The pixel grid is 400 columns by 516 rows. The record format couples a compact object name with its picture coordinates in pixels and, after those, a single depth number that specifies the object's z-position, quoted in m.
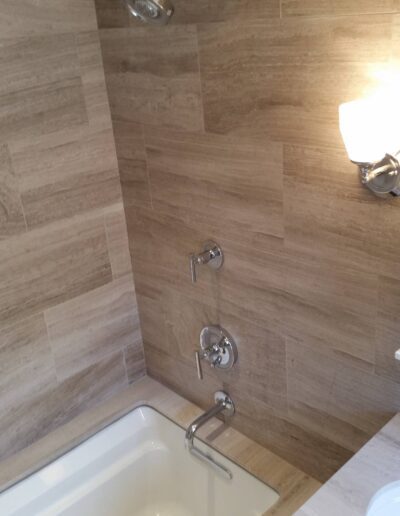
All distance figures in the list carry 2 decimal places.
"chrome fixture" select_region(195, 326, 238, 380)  1.78
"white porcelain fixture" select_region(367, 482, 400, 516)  1.17
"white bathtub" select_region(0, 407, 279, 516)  1.82
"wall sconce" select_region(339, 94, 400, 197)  1.07
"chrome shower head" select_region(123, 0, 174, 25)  1.42
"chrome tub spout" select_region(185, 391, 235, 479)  1.85
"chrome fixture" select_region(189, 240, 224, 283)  1.69
